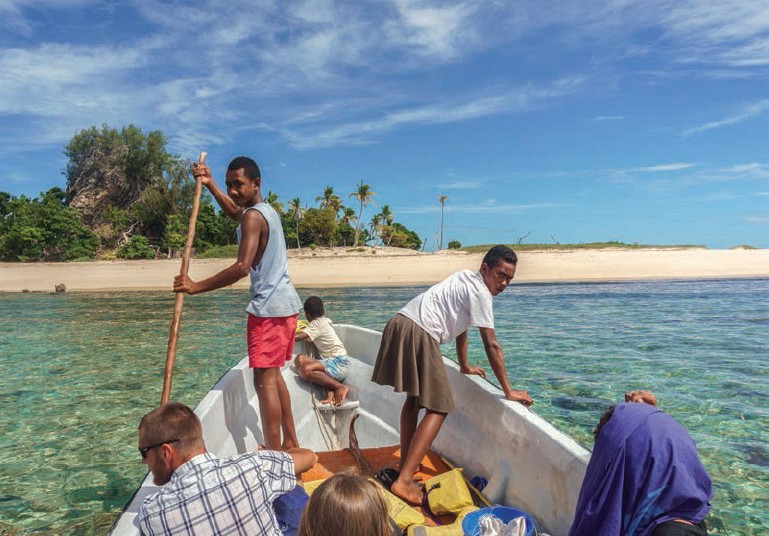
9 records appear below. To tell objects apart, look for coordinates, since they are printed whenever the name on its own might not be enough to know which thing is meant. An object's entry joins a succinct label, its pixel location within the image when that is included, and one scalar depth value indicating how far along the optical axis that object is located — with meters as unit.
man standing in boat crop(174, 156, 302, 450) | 3.67
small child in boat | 5.87
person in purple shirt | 2.02
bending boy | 3.55
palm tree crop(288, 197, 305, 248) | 60.19
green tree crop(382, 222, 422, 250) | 67.81
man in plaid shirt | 2.02
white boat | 2.88
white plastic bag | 2.68
